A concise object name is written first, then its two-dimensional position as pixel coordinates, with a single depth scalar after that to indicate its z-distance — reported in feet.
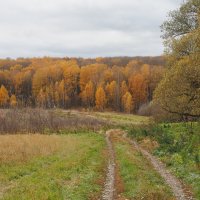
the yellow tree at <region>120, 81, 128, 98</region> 450.09
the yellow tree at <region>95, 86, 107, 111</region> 428.97
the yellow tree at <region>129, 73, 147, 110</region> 445.78
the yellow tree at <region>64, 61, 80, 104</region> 464.65
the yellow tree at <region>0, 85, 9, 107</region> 430.20
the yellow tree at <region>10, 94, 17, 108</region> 431.10
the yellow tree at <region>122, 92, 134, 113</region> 416.77
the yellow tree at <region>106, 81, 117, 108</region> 444.51
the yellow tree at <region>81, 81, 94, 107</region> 445.37
